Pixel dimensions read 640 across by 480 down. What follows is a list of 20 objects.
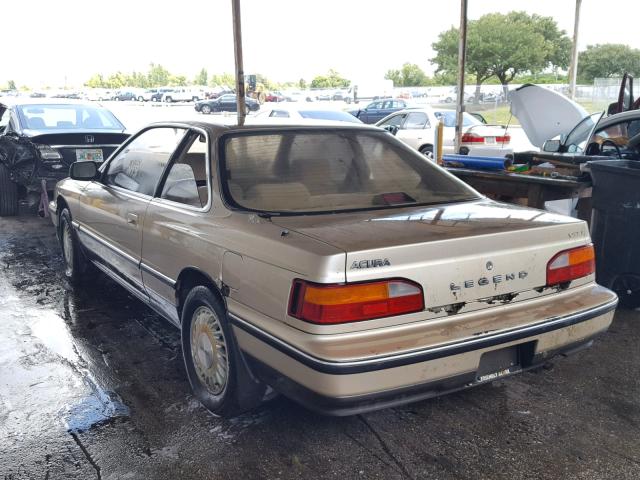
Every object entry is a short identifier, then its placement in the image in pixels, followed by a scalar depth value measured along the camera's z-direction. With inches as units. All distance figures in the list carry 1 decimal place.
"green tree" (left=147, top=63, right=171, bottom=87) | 3137.3
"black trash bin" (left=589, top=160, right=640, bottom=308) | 173.5
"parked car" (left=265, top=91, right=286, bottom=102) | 1729.7
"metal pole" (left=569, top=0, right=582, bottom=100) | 692.1
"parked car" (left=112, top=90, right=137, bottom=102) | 2093.3
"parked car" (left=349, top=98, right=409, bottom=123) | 933.8
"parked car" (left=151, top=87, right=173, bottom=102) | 1960.1
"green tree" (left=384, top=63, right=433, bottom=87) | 2306.8
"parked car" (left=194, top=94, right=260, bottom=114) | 1454.1
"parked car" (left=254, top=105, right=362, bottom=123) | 569.3
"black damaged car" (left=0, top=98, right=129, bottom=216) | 291.3
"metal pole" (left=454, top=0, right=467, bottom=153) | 389.4
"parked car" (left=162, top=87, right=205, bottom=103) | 1899.6
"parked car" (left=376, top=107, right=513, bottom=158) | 521.0
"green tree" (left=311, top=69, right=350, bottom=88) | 2583.7
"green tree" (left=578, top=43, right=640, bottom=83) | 1720.0
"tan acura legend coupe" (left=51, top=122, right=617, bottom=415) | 92.6
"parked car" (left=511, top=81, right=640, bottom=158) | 241.9
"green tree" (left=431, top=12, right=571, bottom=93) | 1664.6
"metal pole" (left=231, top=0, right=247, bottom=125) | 317.1
